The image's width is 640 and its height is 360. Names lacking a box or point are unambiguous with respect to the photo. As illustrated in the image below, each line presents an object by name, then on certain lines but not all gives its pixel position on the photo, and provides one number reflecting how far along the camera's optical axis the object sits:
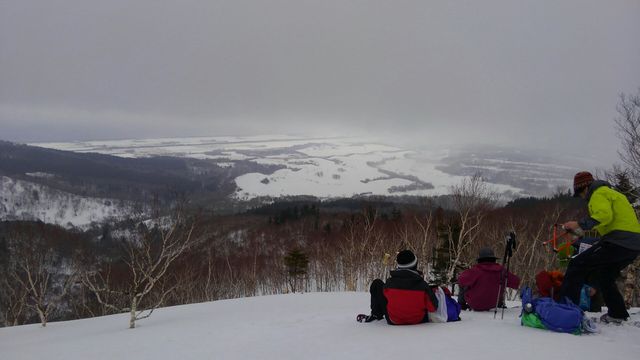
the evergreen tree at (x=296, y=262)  38.78
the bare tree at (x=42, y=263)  22.83
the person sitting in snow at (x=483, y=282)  6.88
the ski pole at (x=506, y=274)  6.71
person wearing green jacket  5.26
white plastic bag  6.39
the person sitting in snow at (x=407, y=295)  6.27
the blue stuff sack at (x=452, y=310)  6.44
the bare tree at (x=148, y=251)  11.37
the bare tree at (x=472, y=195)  20.88
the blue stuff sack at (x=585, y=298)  6.32
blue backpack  5.25
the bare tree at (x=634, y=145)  16.62
